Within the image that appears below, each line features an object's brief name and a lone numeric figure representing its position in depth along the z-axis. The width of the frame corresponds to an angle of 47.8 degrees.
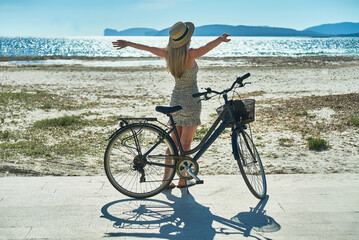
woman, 4.58
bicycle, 4.57
